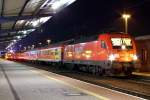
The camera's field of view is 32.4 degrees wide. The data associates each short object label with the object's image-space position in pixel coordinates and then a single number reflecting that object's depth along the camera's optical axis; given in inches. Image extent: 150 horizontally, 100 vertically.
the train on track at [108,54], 701.4
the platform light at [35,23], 1853.6
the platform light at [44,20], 1771.5
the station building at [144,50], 885.9
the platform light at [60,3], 1277.1
